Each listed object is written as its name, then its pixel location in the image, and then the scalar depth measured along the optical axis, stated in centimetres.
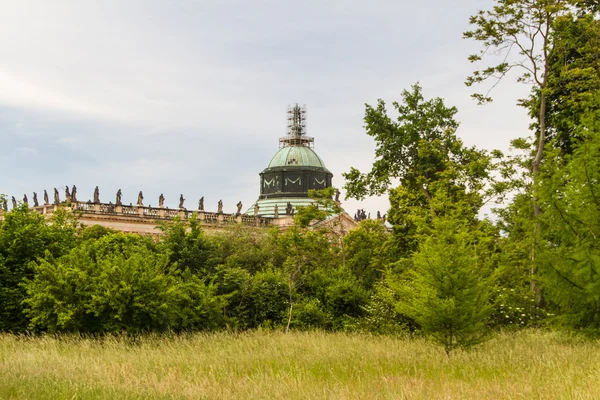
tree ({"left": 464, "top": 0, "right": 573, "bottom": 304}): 2617
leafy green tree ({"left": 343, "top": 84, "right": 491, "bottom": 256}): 3291
